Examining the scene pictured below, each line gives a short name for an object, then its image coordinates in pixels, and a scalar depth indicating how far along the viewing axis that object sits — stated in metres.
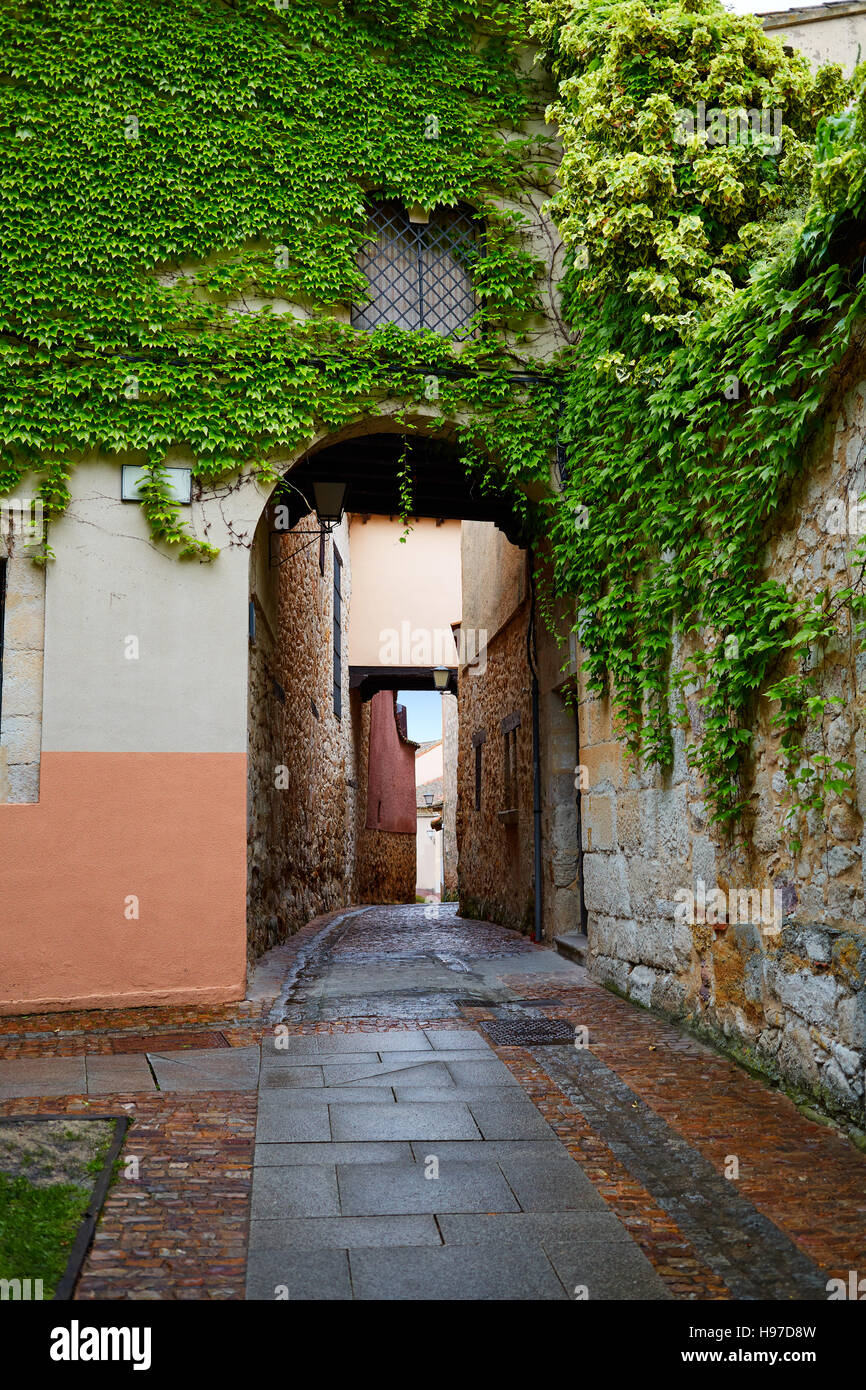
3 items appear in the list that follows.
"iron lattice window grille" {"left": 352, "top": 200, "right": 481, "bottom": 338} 7.24
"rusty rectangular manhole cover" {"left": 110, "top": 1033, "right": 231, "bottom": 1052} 5.19
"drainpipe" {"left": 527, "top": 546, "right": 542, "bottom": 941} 8.97
